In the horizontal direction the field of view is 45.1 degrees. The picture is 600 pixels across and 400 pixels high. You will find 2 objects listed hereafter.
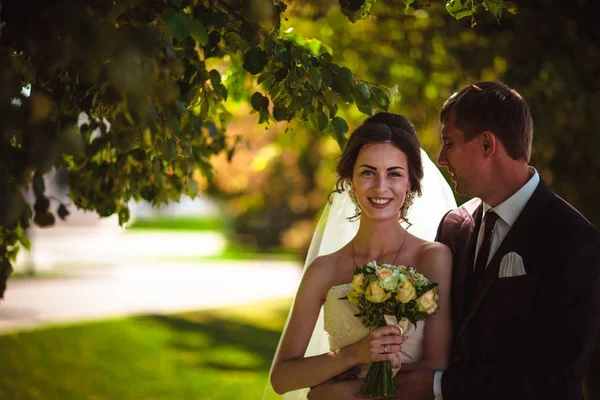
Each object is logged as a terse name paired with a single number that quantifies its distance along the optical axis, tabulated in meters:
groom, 2.62
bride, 3.02
